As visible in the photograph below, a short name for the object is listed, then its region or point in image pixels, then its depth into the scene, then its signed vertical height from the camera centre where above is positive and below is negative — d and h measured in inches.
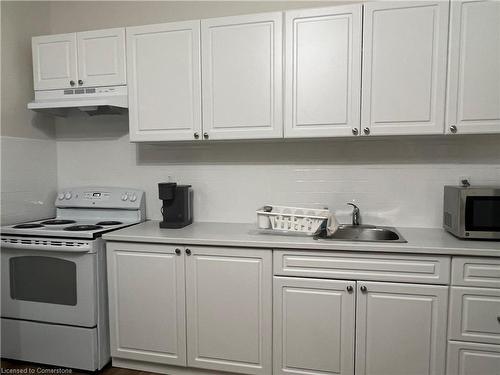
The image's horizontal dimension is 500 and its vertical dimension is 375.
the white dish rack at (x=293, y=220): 74.7 -12.9
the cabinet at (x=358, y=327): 64.8 -33.6
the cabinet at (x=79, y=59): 85.5 +28.7
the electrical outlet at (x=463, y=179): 79.4 -3.3
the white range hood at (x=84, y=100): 84.0 +17.4
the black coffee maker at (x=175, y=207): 85.3 -11.2
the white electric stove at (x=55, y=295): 77.5 -32.3
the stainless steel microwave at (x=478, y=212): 66.6 -9.7
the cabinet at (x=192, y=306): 71.9 -32.6
